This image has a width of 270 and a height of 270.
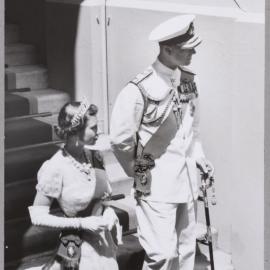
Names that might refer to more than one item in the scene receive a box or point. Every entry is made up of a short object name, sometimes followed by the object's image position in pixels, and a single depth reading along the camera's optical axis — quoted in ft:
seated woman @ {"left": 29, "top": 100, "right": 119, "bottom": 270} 25.69
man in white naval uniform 26.75
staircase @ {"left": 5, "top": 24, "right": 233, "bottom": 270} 27.95
